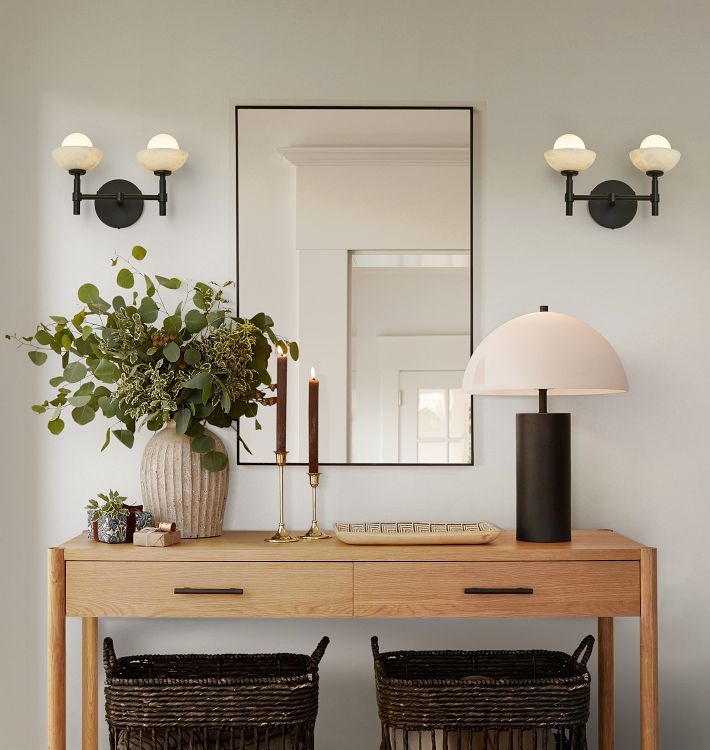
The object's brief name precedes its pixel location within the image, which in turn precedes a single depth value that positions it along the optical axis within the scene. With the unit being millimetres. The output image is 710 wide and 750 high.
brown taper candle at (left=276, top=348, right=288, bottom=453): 2322
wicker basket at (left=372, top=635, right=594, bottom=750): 2045
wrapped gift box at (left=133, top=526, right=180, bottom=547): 2139
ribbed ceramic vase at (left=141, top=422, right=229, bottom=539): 2281
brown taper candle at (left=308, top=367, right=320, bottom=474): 2334
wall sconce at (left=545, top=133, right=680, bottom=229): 2434
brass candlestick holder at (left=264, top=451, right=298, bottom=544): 2277
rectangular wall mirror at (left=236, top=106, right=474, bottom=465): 2514
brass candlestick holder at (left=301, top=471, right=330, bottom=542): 2314
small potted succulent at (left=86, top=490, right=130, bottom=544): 2211
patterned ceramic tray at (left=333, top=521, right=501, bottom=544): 2164
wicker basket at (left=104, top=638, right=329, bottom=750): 2018
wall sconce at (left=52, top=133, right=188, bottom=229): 2414
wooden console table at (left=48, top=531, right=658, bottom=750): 2084
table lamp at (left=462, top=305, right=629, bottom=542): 2146
